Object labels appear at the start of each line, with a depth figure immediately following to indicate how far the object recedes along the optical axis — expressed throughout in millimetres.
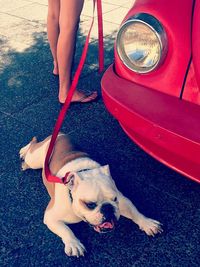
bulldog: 2039
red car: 2021
